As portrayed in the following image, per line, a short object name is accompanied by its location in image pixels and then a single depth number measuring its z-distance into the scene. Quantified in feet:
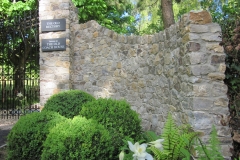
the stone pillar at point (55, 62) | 19.99
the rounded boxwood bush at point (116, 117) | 10.21
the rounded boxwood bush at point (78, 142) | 8.70
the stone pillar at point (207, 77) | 9.59
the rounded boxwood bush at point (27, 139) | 10.69
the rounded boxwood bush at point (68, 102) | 13.93
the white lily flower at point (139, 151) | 4.85
